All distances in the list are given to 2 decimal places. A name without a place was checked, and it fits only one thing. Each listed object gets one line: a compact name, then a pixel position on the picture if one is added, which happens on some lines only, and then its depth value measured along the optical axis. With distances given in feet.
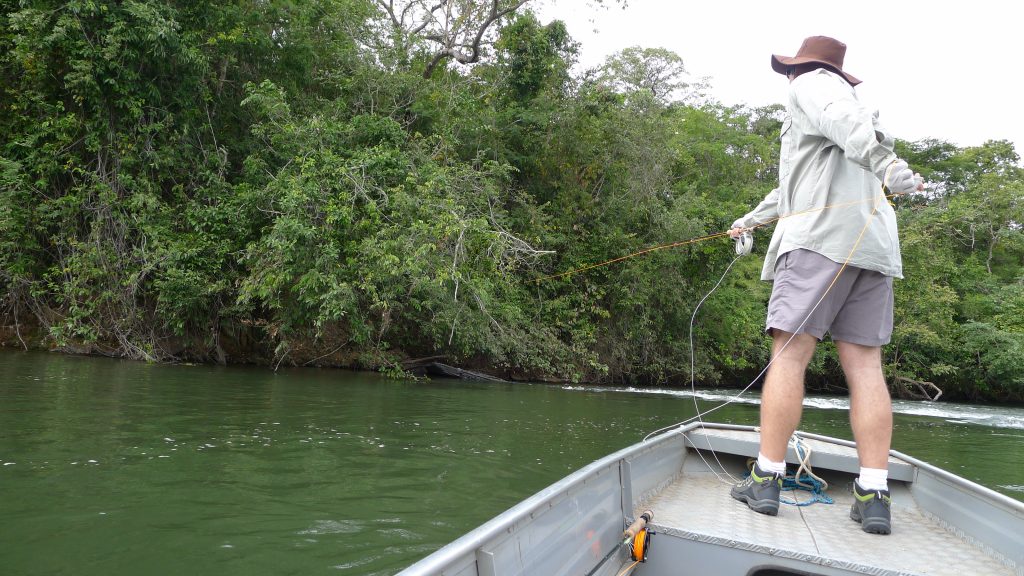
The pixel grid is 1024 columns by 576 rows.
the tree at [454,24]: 51.44
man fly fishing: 8.09
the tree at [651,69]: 91.50
